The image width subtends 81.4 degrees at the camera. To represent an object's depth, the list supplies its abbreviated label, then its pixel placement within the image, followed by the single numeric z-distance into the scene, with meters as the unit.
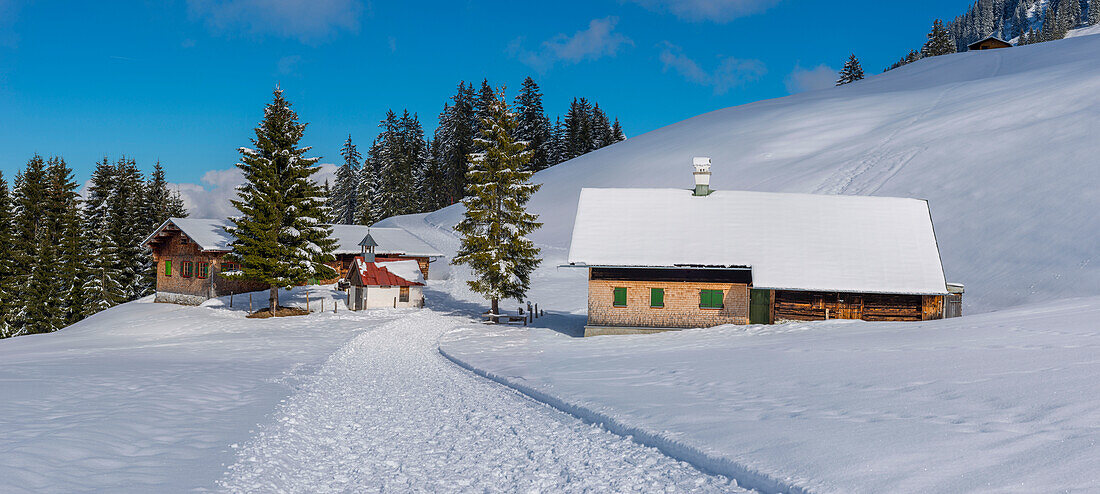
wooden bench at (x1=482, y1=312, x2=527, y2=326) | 34.00
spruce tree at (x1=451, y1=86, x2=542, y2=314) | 33.25
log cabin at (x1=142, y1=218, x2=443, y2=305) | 41.25
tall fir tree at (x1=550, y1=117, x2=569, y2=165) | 108.56
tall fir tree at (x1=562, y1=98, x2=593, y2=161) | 109.00
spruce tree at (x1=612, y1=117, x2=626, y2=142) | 116.31
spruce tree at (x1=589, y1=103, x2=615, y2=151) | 111.75
